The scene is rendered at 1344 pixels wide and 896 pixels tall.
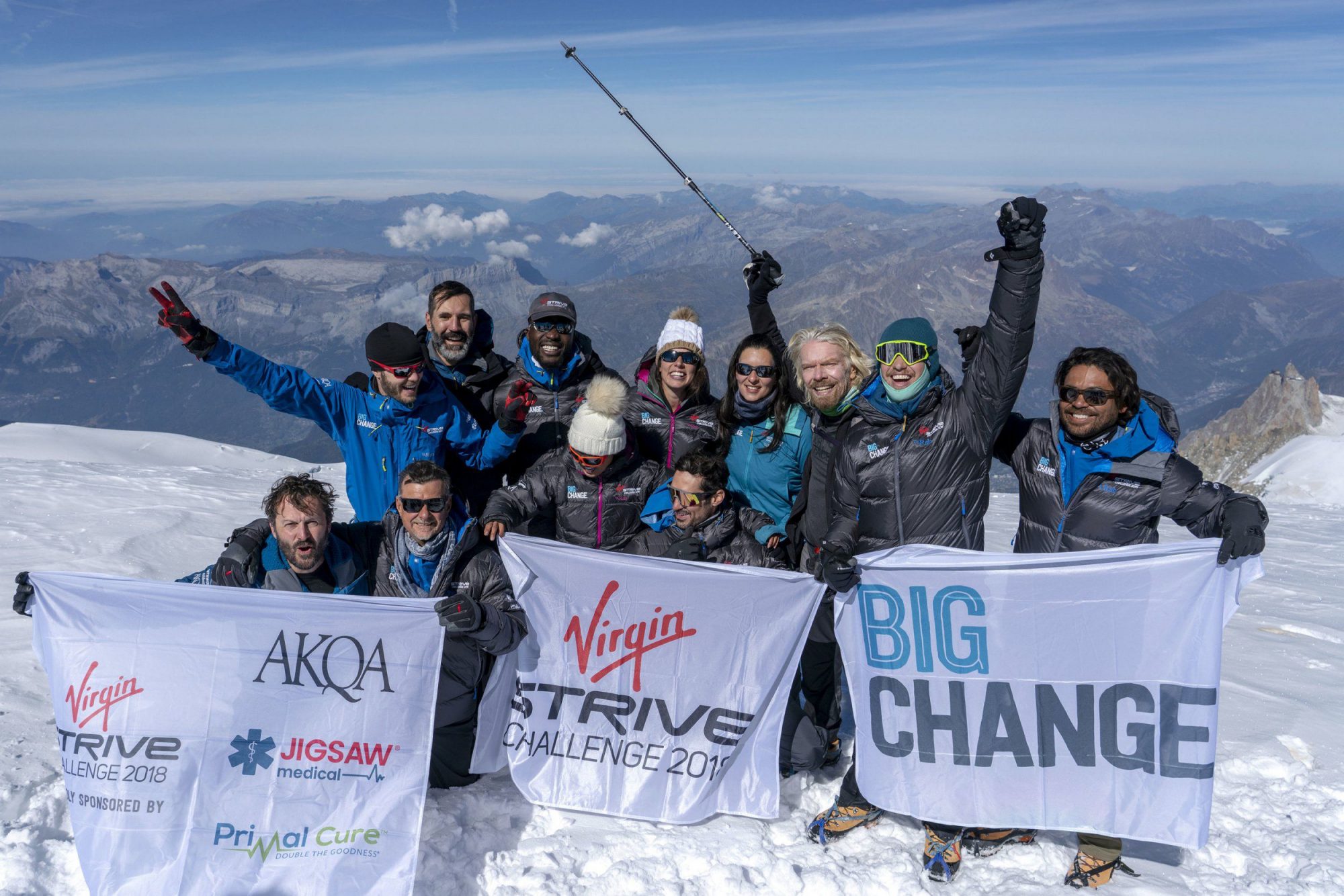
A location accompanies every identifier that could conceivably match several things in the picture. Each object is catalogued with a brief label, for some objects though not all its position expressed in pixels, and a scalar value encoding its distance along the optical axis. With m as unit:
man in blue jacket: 6.25
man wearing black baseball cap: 7.03
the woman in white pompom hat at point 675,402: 6.43
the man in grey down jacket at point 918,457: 4.99
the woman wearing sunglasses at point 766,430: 6.10
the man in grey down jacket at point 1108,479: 4.82
